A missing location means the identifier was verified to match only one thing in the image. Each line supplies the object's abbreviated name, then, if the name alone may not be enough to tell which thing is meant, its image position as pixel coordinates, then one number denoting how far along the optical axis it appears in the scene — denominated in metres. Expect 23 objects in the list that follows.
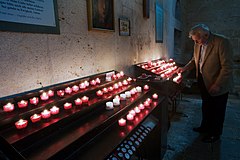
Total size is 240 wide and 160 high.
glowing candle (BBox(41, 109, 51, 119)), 1.38
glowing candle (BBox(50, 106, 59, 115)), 1.47
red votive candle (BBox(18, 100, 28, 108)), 1.41
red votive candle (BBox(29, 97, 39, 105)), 1.51
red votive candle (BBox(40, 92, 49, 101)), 1.59
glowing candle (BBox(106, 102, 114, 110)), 1.87
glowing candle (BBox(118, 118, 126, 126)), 1.76
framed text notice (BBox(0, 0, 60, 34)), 1.47
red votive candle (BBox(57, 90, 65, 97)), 1.75
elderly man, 2.69
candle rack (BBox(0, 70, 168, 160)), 1.16
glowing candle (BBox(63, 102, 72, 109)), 1.61
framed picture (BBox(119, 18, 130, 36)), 3.27
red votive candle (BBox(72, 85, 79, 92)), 1.93
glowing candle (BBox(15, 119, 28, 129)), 1.22
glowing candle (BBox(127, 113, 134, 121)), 1.86
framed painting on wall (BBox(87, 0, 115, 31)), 2.43
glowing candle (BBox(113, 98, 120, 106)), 1.96
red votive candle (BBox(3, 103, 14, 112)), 1.32
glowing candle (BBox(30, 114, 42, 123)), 1.32
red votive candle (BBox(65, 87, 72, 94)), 1.84
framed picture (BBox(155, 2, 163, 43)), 5.24
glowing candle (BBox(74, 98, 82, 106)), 1.70
